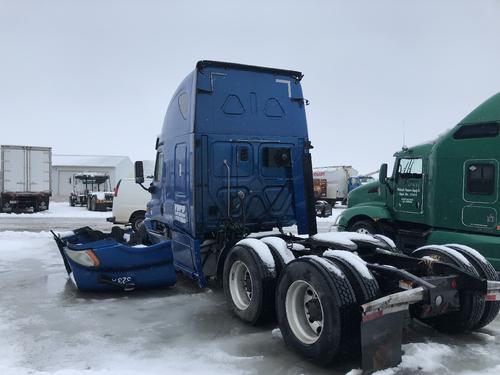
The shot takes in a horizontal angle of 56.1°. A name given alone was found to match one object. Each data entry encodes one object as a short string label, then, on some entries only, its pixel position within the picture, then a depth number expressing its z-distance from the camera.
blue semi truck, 4.15
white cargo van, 15.22
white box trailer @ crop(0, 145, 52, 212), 24.95
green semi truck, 8.25
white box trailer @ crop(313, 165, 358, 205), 34.53
